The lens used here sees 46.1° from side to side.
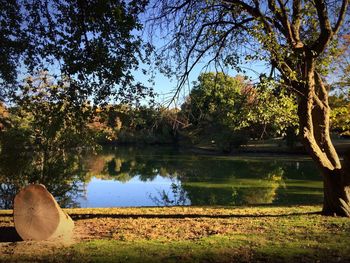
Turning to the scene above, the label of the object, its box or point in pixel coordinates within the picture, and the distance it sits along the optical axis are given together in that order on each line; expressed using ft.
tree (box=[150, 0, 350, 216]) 29.94
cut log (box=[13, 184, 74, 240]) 24.12
